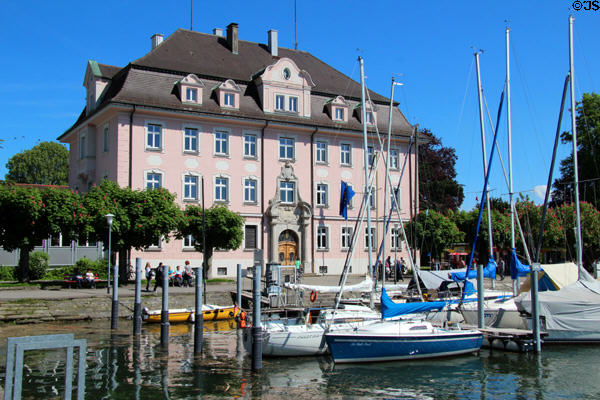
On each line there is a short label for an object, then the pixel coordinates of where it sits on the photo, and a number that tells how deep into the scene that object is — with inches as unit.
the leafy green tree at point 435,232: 1946.4
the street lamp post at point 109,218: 1202.6
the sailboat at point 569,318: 941.8
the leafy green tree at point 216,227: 1547.7
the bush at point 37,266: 1684.2
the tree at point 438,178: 2657.5
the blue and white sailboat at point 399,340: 819.4
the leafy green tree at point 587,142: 2191.6
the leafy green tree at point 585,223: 2034.9
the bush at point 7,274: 1696.6
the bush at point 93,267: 1592.0
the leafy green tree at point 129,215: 1349.7
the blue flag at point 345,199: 1293.3
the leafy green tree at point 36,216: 1274.6
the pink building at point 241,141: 1680.6
